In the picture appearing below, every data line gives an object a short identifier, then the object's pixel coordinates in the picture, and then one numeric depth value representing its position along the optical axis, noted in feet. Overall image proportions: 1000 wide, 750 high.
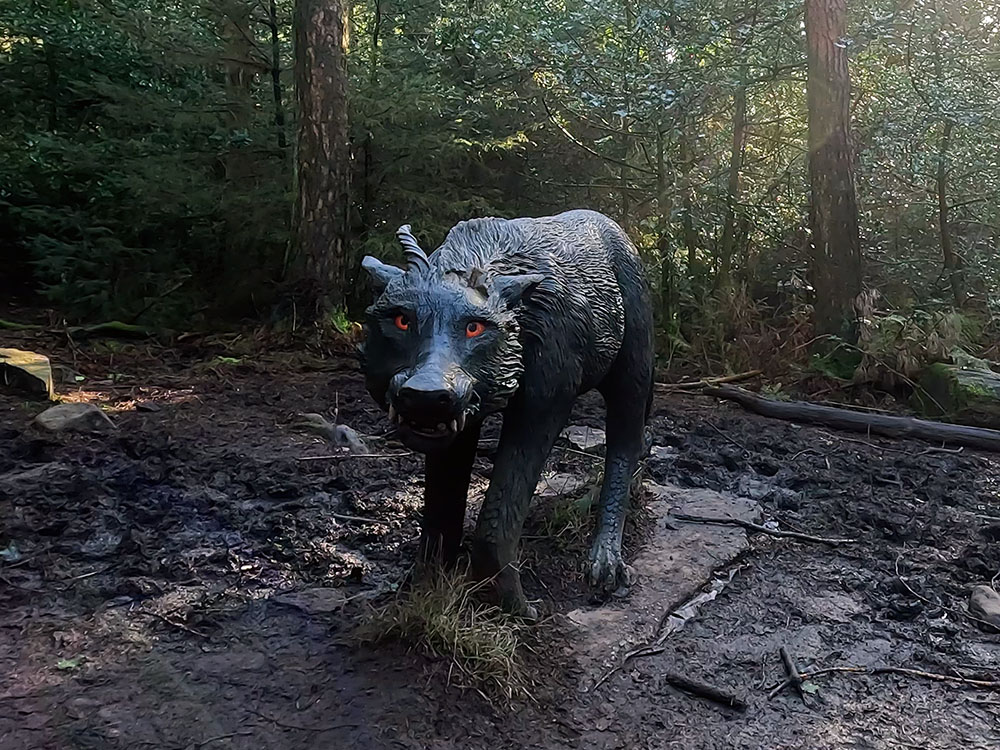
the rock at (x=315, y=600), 11.59
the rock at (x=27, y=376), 21.36
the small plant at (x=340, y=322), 28.55
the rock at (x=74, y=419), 18.52
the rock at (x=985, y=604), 12.60
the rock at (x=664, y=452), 19.84
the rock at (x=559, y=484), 15.96
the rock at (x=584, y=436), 19.31
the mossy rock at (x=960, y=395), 23.59
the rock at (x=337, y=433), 19.52
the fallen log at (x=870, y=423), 22.30
